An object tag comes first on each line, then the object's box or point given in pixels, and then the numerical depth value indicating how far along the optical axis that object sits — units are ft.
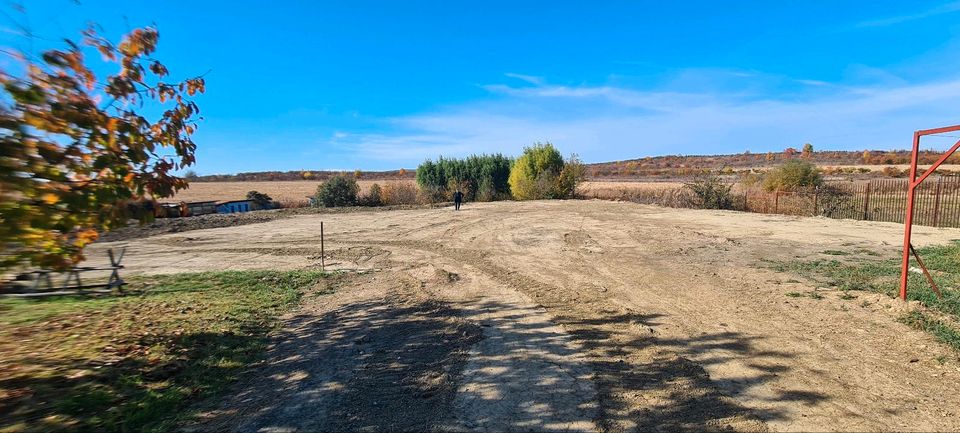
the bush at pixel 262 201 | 117.29
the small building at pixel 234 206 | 102.11
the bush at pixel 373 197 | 122.93
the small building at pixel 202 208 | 95.50
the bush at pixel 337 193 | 120.26
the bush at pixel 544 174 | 124.36
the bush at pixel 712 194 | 88.02
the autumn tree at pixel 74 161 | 10.25
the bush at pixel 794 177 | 90.63
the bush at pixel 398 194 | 124.77
